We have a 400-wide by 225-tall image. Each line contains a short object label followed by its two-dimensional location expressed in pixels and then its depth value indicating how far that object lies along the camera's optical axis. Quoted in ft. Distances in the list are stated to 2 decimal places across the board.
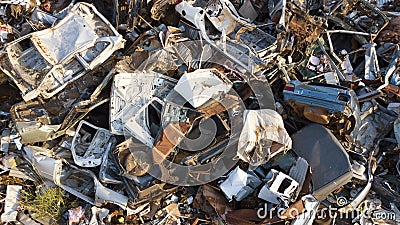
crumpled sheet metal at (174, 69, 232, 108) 17.03
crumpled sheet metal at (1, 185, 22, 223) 17.54
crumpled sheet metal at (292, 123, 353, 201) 16.62
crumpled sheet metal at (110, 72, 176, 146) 17.10
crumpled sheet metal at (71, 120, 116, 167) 17.51
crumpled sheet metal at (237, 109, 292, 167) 16.66
